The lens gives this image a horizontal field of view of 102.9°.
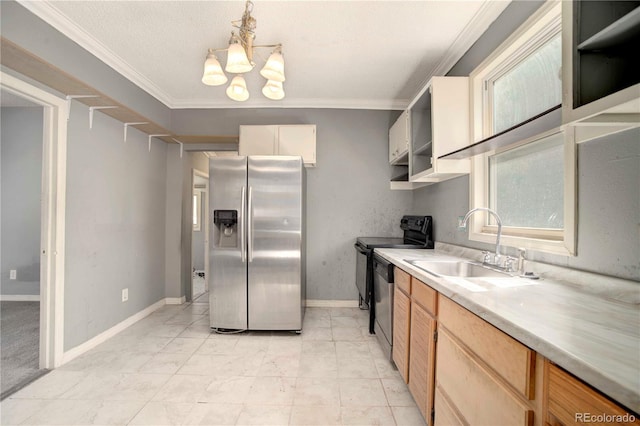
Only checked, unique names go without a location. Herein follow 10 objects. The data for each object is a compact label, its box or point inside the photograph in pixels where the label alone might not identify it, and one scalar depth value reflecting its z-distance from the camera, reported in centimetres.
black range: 250
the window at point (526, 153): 136
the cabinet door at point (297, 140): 310
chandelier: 159
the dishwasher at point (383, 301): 193
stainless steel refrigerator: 261
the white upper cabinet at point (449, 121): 199
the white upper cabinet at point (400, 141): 258
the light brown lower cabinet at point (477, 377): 58
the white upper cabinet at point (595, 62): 81
